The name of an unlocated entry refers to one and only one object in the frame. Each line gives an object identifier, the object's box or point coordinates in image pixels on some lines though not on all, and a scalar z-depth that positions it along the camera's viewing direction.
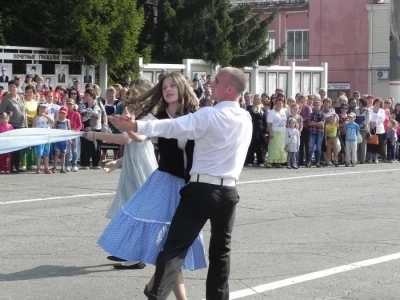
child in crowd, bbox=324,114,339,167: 23.45
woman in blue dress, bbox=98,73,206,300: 7.63
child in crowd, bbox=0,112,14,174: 18.77
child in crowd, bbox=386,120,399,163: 25.44
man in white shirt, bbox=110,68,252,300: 6.76
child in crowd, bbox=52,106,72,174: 19.23
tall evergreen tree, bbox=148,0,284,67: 33.66
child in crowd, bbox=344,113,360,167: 23.69
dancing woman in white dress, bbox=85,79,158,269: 9.56
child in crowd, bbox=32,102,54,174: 19.02
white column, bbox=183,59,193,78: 29.17
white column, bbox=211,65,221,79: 31.04
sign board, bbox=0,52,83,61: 23.66
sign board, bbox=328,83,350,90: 58.12
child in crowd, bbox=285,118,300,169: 22.19
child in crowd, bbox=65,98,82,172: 19.58
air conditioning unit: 56.43
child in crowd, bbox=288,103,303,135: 22.55
